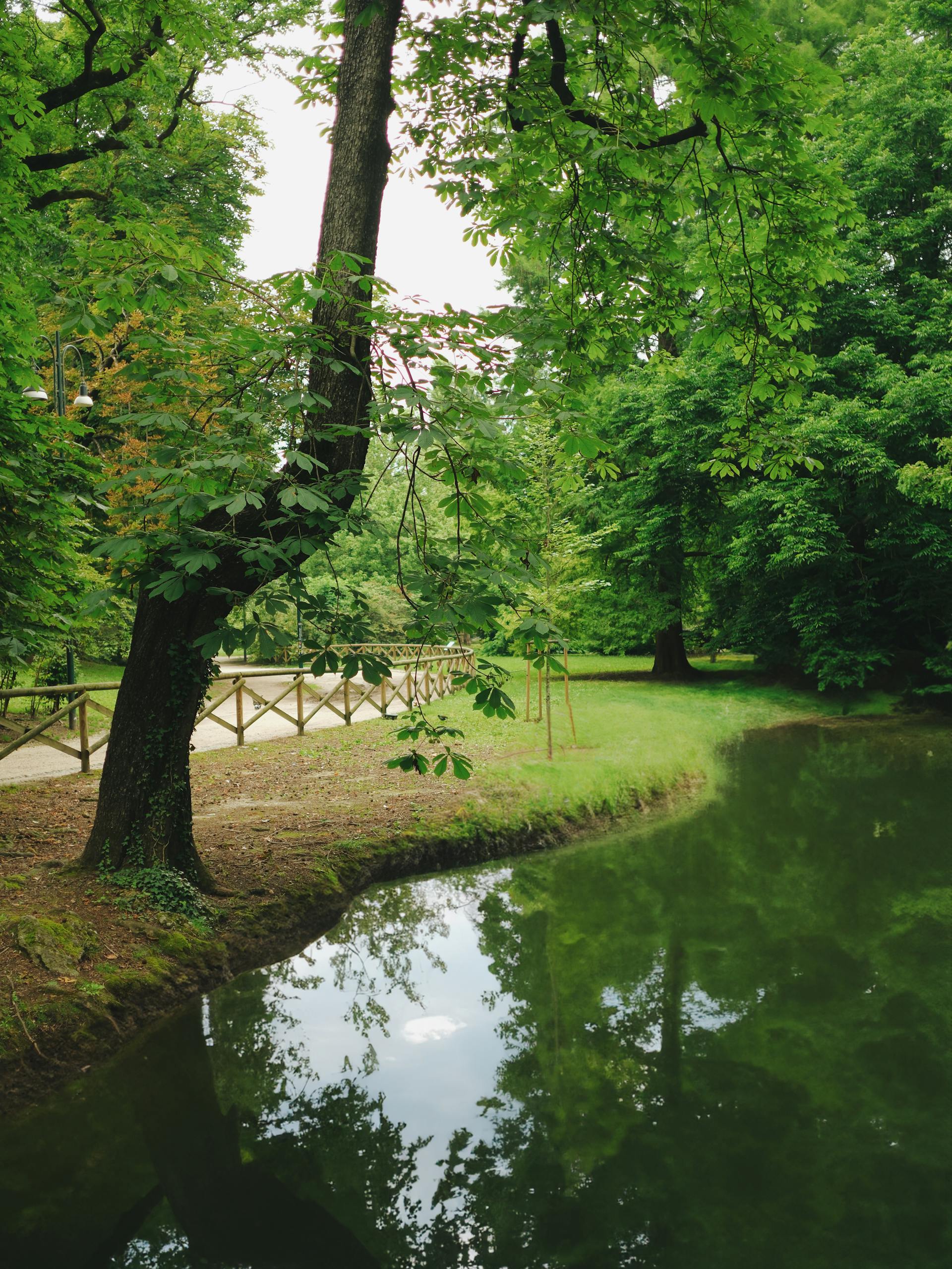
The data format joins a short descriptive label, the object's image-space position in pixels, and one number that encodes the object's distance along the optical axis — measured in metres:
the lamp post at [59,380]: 12.84
